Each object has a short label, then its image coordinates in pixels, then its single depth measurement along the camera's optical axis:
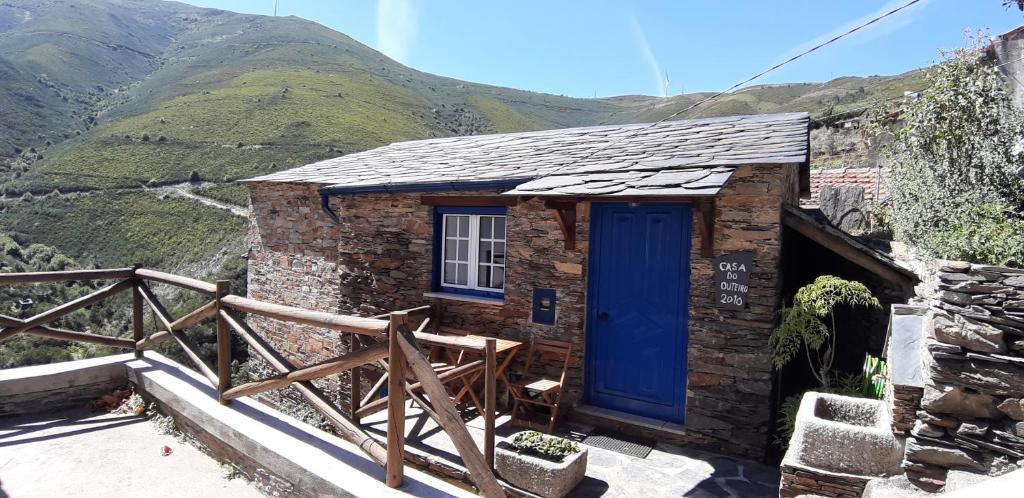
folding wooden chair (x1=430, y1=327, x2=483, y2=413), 6.49
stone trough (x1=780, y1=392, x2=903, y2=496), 3.54
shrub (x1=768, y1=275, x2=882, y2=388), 4.96
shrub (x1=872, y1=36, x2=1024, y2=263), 6.62
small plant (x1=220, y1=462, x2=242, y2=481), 3.89
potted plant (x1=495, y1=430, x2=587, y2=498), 4.39
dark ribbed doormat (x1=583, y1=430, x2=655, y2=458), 5.47
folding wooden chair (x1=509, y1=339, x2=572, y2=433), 5.93
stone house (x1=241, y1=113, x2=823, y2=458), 5.35
